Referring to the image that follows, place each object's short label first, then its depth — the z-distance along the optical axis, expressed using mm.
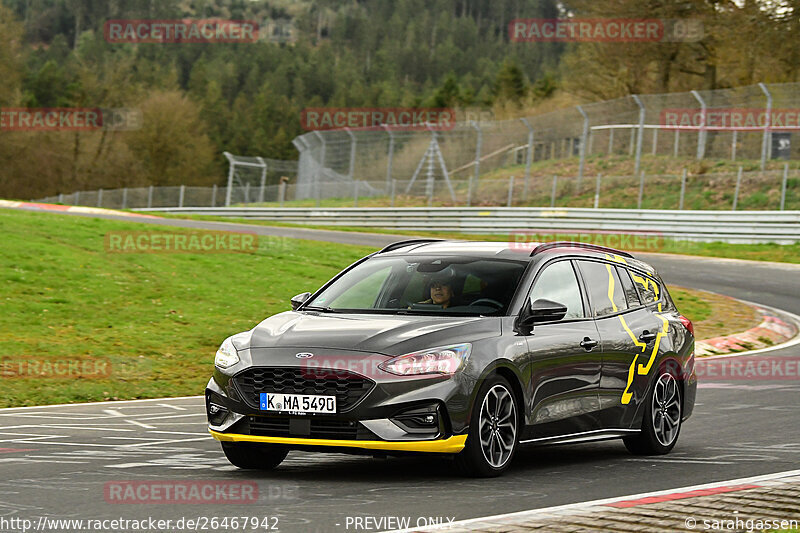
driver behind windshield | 17125
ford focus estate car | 14961
